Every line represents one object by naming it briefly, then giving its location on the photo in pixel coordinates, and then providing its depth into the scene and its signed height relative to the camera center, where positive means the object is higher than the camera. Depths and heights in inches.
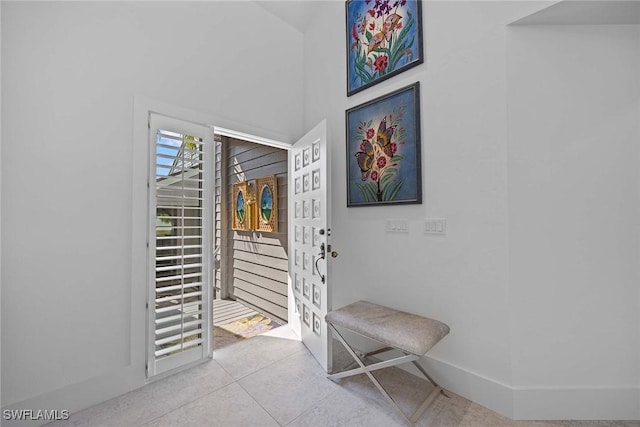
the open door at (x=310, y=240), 82.7 -7.2
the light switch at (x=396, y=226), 81.5 -2.2
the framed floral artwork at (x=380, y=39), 79.4 +57.5
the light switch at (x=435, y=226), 73.6 -2.0
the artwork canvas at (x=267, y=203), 132.6 +8.5
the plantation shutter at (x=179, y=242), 79.0 -6.7
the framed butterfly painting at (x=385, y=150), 78.9 +22.1
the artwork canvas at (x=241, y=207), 151.5 +7.9
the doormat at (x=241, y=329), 107.6 -48.4
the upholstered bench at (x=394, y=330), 61.0 -27.3
